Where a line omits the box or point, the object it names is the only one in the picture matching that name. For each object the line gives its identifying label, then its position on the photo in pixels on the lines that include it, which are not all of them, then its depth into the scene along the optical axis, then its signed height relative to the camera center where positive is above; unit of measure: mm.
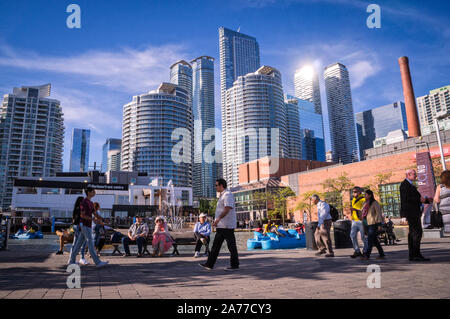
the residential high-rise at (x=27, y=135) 119812 +35818
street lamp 13975 +4662
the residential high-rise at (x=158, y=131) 127125 +37535
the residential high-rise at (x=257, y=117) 139375 +47290
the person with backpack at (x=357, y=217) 7938 -53
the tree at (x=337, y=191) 49953 +4079
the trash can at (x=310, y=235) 11115 -682
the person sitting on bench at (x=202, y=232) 10453 -436
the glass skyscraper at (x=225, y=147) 157312 +41200
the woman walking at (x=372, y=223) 7262 -200
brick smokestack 54531 +20549
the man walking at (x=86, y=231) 6746 -187
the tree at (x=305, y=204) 55825 +2245
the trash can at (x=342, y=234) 11625 -699
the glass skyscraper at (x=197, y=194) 196250 +16355
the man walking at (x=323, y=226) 8729 -286
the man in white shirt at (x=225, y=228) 6070 -182
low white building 56844 +5254
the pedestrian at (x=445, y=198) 5188 +238
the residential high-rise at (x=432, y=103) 148625 +55381
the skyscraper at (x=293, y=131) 183250 +51500
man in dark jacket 6406 -10
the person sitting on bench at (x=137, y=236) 10547 -504
